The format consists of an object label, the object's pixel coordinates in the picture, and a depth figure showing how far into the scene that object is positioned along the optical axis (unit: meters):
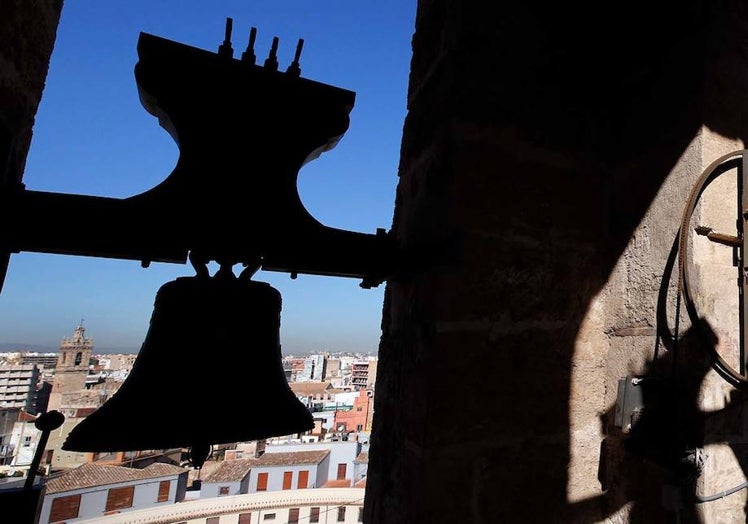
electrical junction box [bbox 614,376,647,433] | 0.95
